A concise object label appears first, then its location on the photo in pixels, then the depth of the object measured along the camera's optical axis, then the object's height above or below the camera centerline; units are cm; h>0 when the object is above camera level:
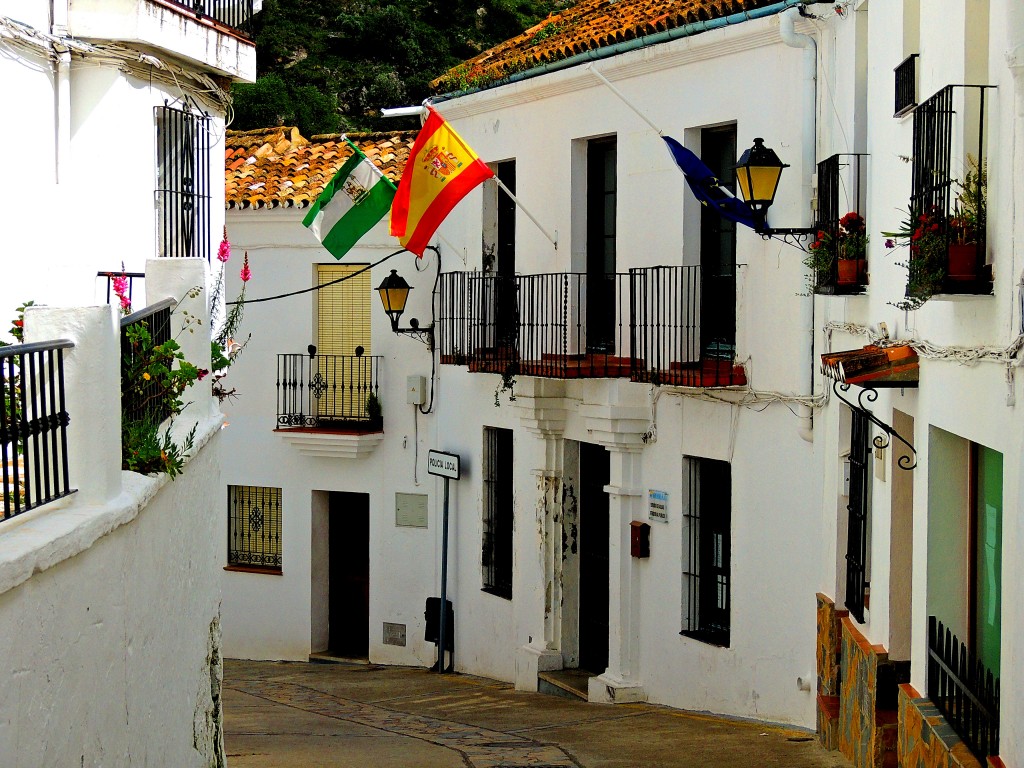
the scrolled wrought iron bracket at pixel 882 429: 876 -54
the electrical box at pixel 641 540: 1423 -190
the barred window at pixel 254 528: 1933 -244
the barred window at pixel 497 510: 1706 -195
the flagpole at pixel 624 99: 1237 +204
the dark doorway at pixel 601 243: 1510 +100
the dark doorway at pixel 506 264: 1605 +88
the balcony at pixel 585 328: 1338 +13
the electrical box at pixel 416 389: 1809 -59
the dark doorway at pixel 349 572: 1934 -300
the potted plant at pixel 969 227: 663 +52
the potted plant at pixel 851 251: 1012 +62
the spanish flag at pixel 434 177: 1383 +153
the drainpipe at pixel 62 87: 1180 +203
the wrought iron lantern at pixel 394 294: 1723 +54
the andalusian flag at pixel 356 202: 1534 +144
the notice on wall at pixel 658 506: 1405 -157
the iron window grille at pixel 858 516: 1027 -122
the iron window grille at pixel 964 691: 682 -170
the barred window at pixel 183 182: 1295 +142
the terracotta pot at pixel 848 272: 1012 +47
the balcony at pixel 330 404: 1850 -79
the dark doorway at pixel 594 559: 1558 -230
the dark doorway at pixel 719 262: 1345 +72
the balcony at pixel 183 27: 1180 +261
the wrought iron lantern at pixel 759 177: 1077 +119
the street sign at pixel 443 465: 1748 -147
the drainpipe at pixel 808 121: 1184 +176
